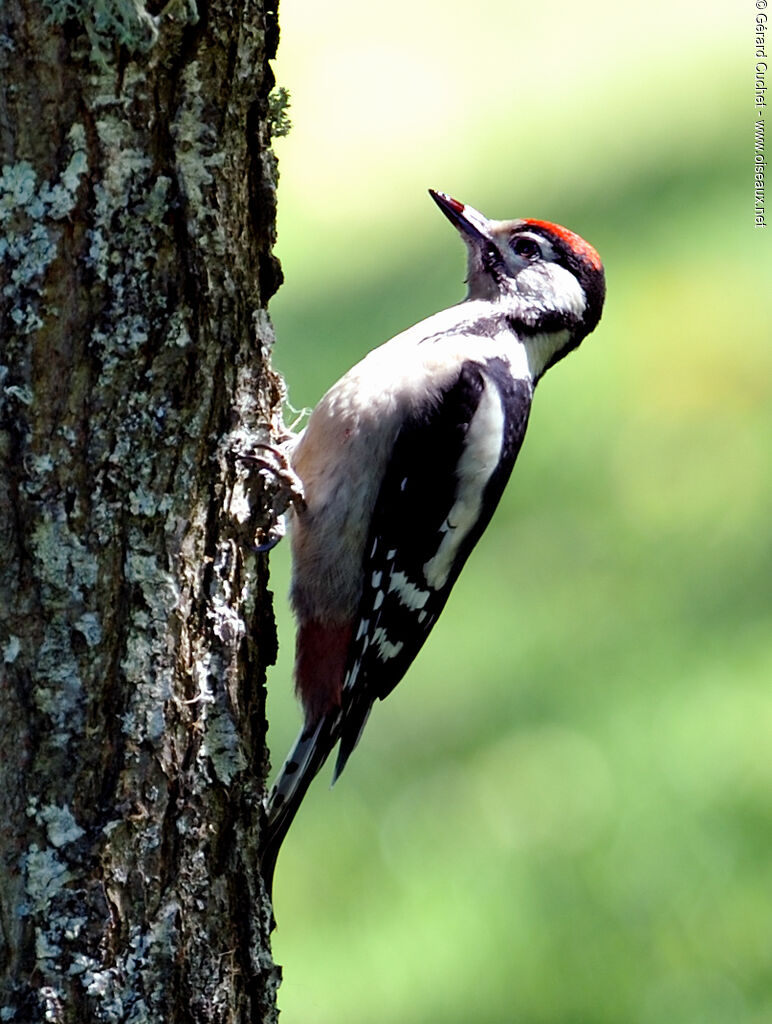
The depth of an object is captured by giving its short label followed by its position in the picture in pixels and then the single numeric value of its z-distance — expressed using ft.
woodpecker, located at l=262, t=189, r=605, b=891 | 22.88
